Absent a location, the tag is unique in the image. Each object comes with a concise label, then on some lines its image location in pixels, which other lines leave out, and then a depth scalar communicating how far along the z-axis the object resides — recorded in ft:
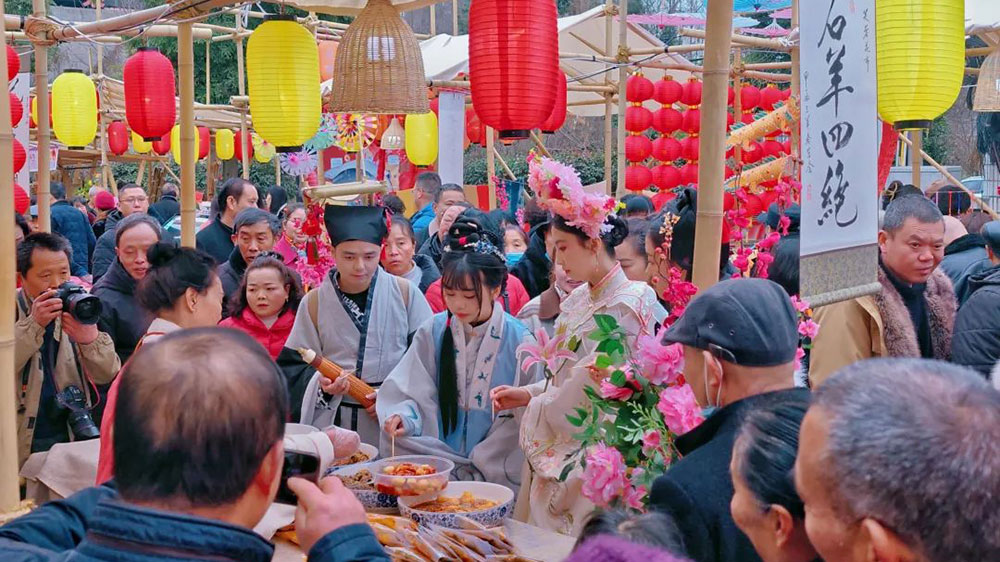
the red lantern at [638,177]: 39.63
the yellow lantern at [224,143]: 64.90
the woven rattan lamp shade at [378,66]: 16.39
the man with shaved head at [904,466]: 4.17
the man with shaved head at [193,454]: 4.58
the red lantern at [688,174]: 38.42
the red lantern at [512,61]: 15.24
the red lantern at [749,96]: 42.45
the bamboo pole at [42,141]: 20.86
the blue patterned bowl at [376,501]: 11.05
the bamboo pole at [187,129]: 17.31
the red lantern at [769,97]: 42.65
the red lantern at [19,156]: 26.55
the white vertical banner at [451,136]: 27.86
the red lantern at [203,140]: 60.64
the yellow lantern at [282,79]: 18.06
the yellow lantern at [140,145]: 58.53
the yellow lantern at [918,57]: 15.30
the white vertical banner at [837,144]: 9.42
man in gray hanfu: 15.10
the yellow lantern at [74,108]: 35.09
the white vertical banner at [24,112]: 23.40
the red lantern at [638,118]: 38.22
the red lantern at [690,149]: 38.04
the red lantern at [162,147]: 54.08
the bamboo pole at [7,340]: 9.25
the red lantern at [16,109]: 22.71
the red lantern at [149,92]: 26.91
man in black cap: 6.64
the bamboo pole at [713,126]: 9.79
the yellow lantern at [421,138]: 37.50
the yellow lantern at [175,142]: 55.67
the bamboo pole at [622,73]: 32.83
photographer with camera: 13.48
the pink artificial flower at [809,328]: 9.81
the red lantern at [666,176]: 39.73
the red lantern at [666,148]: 38.70
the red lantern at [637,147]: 38.24
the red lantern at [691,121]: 38.40
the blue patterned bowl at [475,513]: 10.27
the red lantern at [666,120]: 38.42
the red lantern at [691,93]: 37.55
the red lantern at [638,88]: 36.96
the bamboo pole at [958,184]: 27.32
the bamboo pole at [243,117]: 39.07
